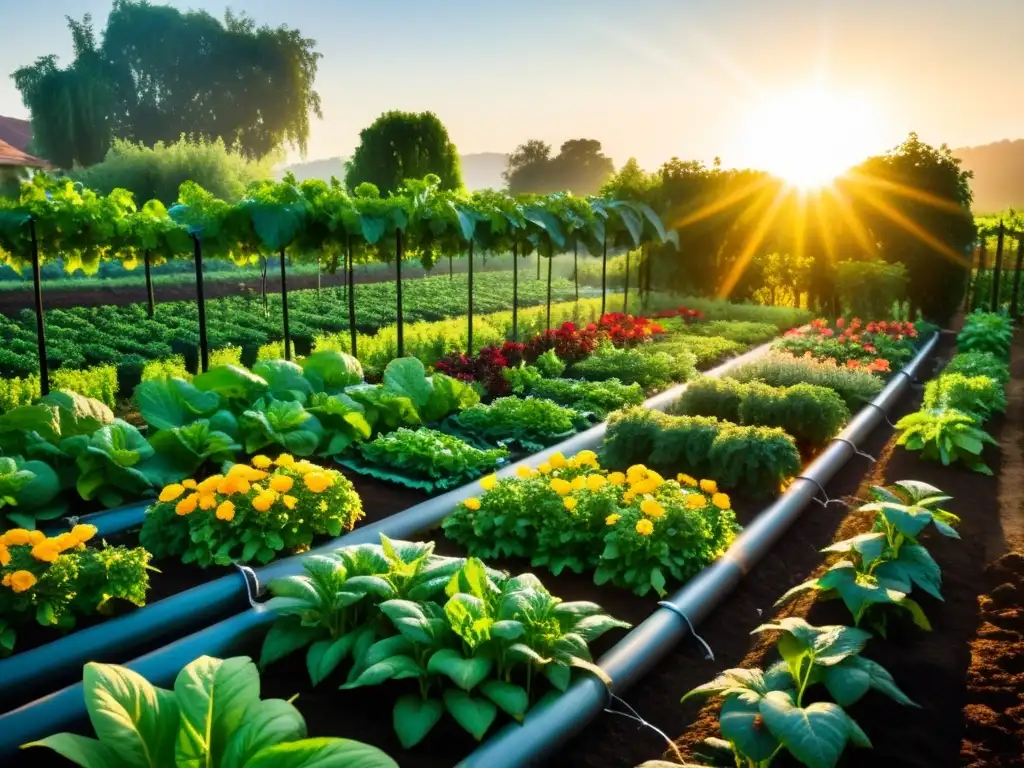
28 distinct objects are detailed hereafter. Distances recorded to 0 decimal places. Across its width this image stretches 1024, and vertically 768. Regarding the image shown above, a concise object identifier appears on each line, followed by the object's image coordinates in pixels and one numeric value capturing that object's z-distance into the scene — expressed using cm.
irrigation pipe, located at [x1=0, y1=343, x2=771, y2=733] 272
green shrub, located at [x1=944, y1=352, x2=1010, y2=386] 877
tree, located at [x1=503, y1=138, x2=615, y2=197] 8000
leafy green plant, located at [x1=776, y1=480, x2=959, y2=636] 344
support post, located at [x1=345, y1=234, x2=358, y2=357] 782
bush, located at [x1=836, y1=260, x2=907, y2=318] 1359
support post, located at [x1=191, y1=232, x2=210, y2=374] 698
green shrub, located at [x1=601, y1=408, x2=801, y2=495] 522
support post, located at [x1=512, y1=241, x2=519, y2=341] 1054
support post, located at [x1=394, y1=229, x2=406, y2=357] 798
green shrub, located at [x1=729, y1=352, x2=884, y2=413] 788
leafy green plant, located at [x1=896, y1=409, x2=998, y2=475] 618
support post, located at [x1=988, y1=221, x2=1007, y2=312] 1458
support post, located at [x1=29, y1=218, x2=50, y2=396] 654
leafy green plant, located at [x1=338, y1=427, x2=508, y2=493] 521
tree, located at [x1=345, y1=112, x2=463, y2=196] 3009
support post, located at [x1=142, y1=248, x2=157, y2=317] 1035
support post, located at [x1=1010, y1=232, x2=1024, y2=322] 1491
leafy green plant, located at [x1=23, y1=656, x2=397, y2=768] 208
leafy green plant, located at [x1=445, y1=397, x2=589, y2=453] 631
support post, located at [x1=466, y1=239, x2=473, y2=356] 939
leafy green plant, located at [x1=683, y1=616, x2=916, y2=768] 236
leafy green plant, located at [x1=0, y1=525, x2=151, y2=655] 303
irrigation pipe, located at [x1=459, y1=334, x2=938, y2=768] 262
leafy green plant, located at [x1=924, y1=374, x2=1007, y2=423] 728
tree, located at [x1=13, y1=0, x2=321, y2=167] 4478
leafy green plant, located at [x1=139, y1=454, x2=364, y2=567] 376
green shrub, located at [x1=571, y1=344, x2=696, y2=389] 864
